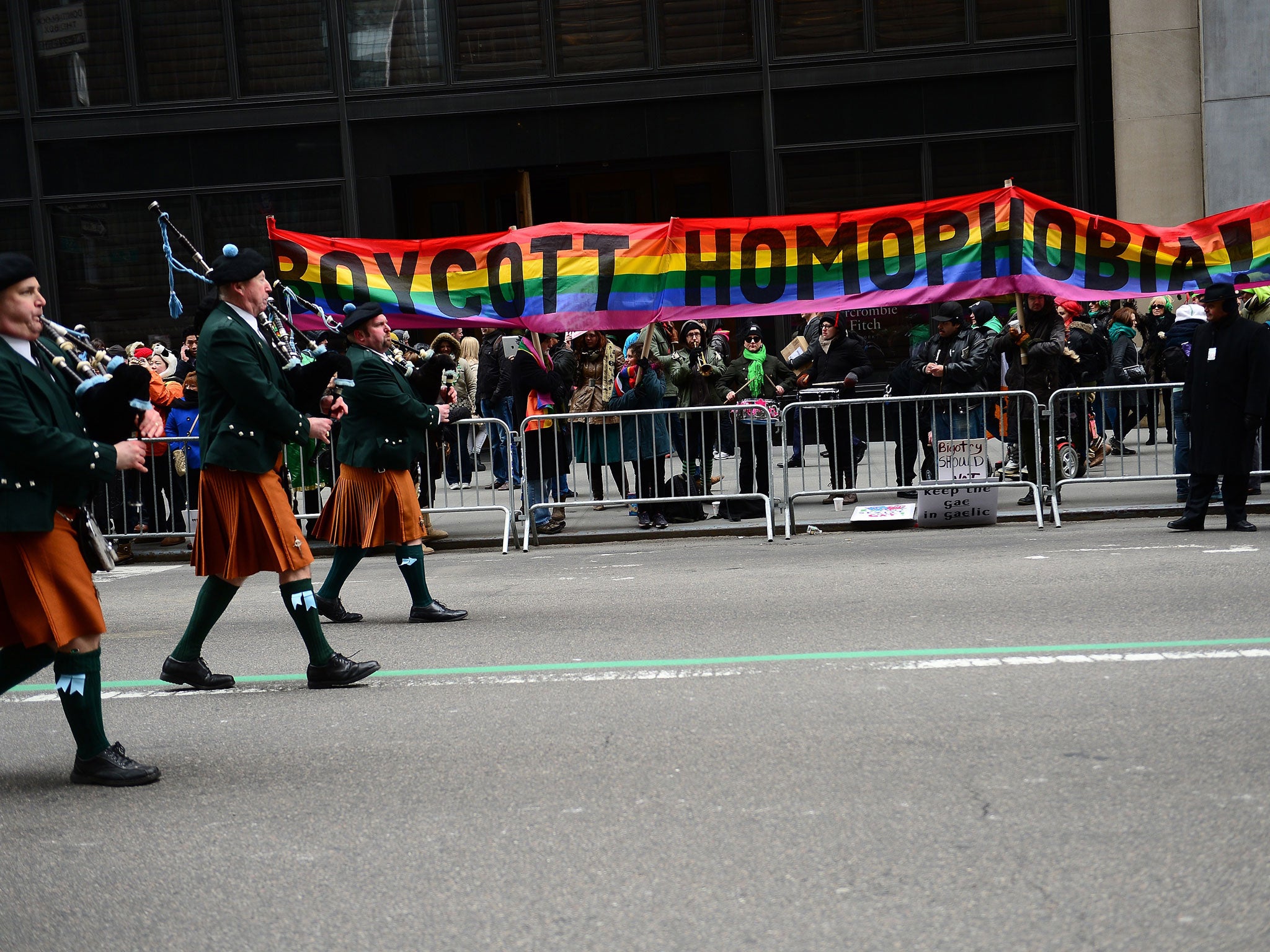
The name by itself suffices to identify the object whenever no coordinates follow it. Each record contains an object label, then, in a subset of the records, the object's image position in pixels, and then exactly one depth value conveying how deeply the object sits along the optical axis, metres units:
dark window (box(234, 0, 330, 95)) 20.97
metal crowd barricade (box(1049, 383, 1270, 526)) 11.79
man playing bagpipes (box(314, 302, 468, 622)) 7.94
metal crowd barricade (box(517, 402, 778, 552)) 12.08
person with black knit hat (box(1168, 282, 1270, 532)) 10.34
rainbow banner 11.82
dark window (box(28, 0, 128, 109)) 21.05
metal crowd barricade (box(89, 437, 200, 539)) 12.52
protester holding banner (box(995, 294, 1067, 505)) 12.62
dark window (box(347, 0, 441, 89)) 20.89
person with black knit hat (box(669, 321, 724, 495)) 12.35
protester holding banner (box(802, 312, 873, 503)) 14.07
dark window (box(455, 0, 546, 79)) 20.78
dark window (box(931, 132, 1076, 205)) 20.44
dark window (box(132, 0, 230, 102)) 21.05
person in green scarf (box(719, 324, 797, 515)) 12.97
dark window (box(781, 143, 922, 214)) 20.50
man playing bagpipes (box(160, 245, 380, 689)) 6.26
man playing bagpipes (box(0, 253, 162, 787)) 4.75
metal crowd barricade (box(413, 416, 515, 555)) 12.16
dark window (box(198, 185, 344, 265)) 21.17
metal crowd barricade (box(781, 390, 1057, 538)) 11.81
